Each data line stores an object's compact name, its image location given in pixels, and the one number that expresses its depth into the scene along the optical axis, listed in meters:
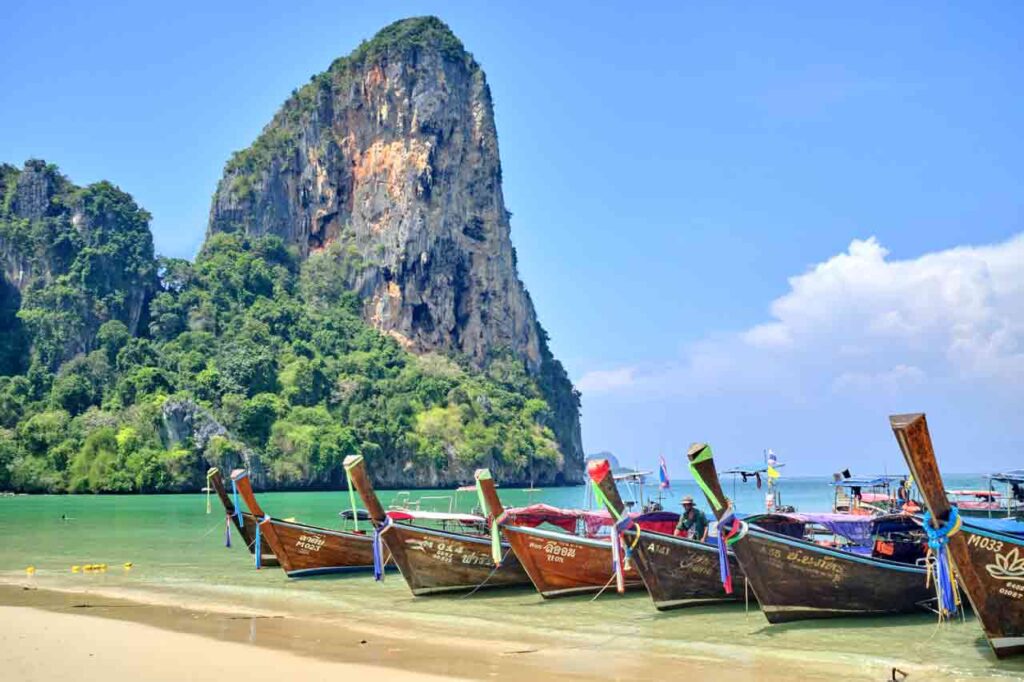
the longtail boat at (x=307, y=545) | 20.52
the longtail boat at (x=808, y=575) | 14.07
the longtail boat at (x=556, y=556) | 16.62
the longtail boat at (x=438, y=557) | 17.17
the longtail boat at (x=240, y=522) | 21.48
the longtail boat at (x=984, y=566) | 11.52
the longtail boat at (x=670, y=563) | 15.42
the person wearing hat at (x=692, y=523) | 17.16
